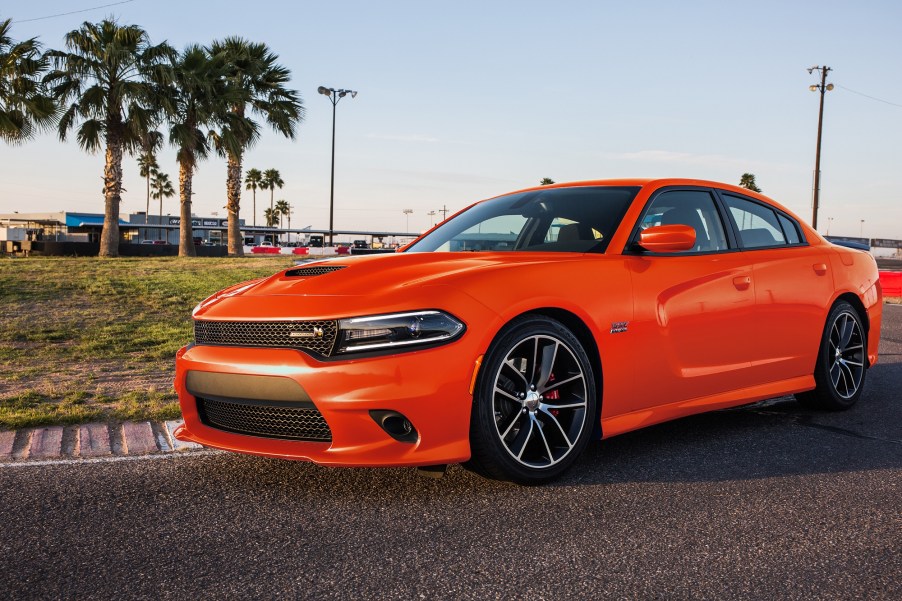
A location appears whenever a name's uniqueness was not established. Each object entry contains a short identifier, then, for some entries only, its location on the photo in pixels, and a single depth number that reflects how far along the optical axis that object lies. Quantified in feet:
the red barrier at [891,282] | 63.41
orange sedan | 11.36
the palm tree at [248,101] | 109.09
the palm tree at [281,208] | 460.14
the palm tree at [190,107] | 100.58
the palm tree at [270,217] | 449.48
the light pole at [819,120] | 125.80
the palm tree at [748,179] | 232.45
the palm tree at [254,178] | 381.19
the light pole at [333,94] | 131.22
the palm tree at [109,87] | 94.22
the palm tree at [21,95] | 83.66
